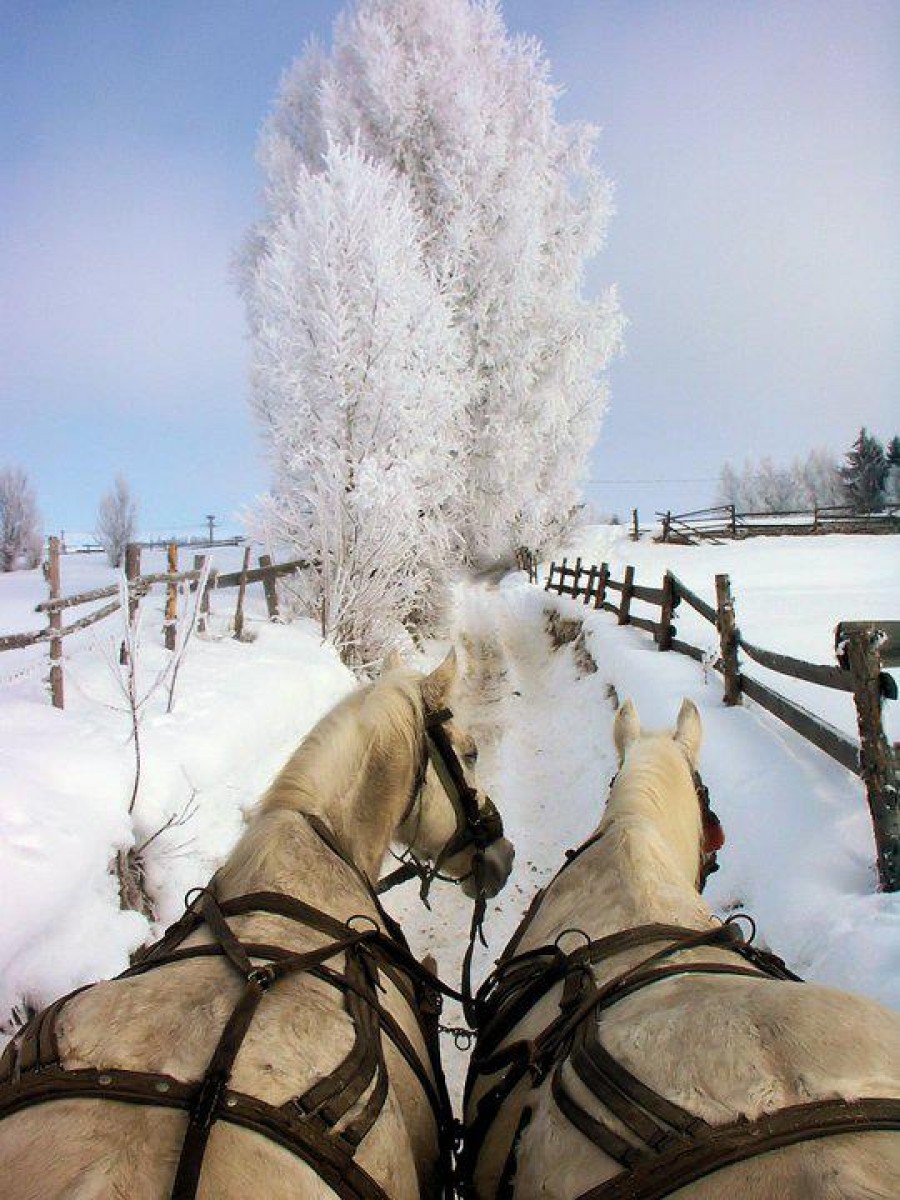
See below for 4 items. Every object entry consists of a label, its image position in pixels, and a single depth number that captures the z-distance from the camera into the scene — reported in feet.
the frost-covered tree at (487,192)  39.32
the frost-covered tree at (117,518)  106.63
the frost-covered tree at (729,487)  232.53
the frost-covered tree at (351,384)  27.99
